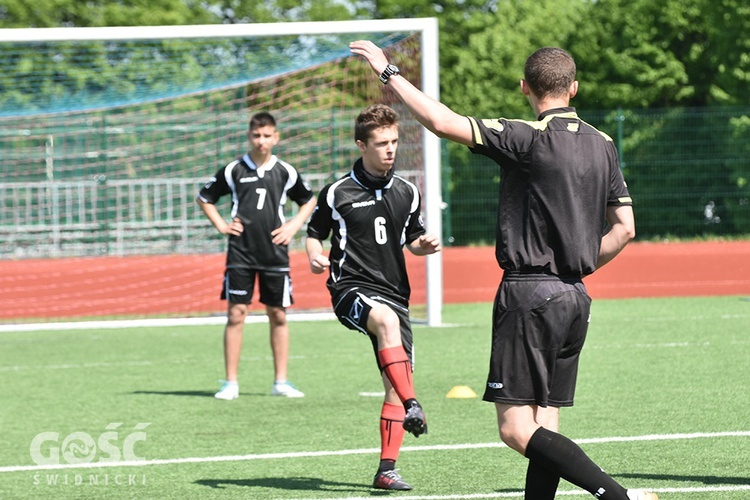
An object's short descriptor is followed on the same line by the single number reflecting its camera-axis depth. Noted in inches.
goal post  1000.2
